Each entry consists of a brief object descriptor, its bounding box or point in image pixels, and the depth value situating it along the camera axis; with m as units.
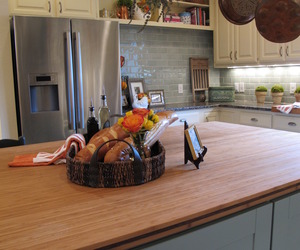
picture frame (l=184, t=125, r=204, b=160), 1.35
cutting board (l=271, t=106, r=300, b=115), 3.15
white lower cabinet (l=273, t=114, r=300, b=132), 3.20
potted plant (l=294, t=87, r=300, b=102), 3.56
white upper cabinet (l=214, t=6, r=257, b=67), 3.91
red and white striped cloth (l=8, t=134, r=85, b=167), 1.43
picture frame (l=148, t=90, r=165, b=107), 4.10
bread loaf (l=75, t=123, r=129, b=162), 1.21
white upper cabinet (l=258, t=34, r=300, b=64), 3.43
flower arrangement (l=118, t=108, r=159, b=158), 1.13
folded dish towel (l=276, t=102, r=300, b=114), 3.20
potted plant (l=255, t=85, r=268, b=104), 3.98
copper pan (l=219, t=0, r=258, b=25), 1.68
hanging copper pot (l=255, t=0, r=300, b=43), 1.44
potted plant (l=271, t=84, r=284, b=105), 3.80
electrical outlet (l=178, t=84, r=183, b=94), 4.49
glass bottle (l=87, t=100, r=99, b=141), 1.58
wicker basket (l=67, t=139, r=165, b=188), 1.12
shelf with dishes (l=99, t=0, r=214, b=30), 3.85
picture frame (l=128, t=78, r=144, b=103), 3.95
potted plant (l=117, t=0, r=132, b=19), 3.64
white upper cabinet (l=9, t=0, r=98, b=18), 2.95
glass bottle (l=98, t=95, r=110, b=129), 1.61
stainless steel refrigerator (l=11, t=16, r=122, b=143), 2.81
